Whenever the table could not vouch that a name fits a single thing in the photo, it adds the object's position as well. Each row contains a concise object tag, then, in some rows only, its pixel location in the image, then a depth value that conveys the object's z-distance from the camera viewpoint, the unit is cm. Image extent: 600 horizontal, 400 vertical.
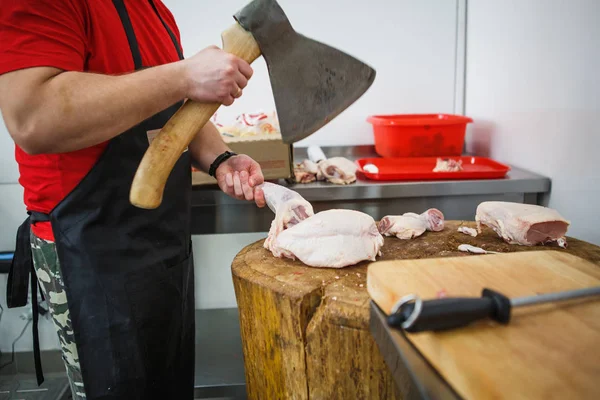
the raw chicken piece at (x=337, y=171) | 226
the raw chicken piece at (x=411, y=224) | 151
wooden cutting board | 64
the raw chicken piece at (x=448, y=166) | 231
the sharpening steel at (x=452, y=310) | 72
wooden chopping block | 110
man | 102
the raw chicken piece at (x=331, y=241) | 128
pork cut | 139
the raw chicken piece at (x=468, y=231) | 153
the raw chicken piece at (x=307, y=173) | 231
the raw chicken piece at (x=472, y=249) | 138
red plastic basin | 260
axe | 113
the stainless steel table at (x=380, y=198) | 218
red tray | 226
